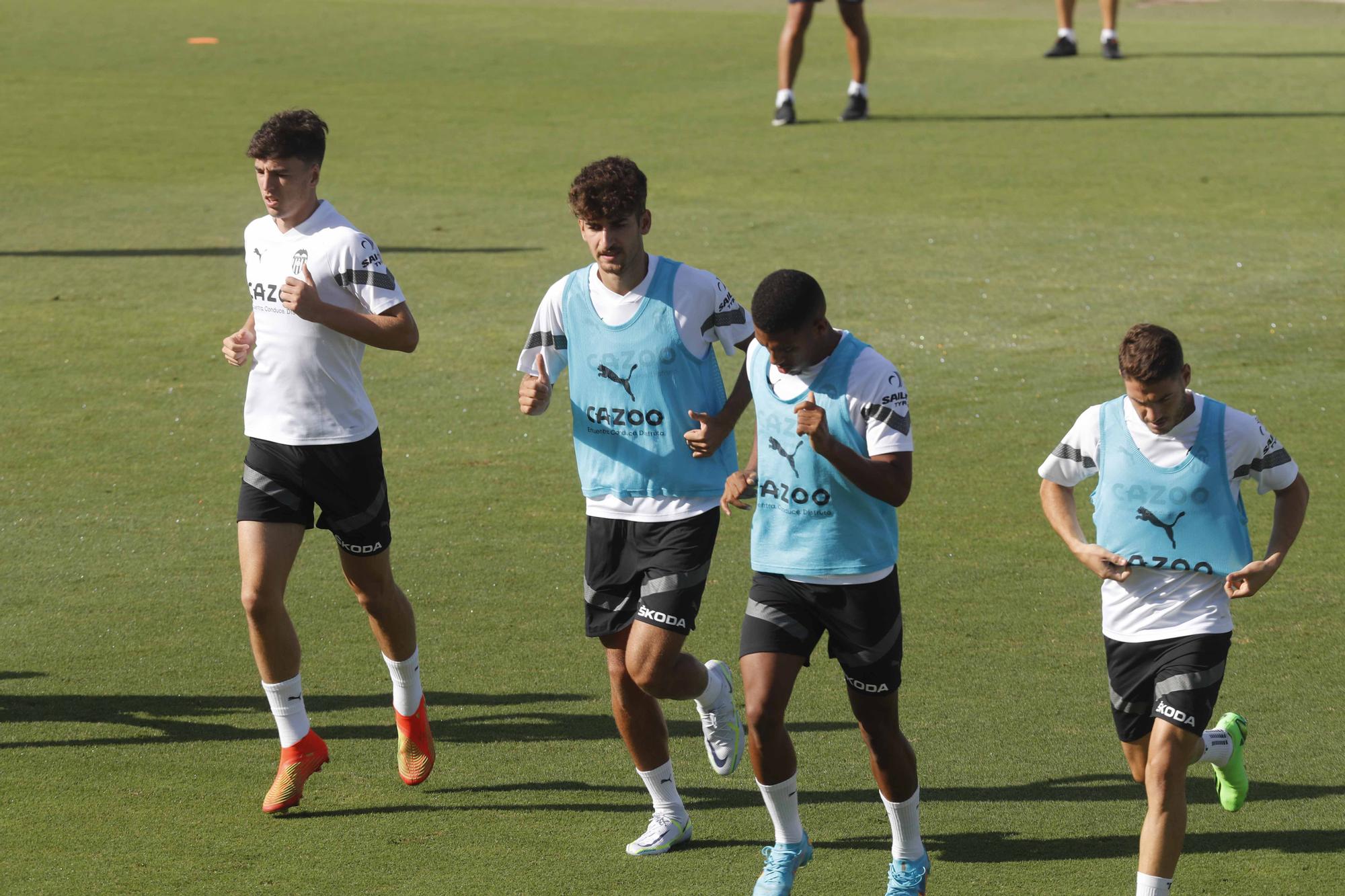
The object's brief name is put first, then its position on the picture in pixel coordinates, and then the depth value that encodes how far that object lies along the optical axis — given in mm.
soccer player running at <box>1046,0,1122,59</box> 45812
